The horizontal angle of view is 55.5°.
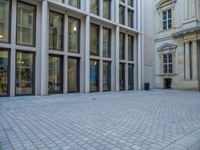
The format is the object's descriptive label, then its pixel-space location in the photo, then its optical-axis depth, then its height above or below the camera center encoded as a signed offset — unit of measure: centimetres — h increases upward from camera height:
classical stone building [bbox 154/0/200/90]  2045 +409
